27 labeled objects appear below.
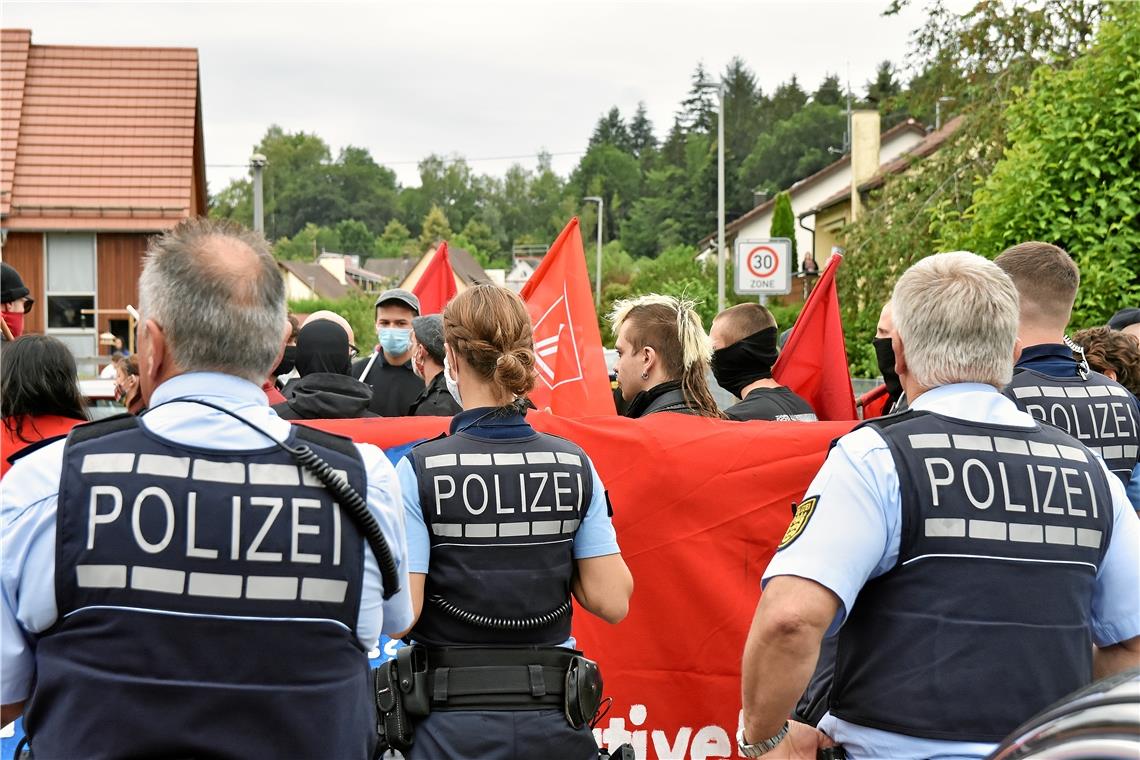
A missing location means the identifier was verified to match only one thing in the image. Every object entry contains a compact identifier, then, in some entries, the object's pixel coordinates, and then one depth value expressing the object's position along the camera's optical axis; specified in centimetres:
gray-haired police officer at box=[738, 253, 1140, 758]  255
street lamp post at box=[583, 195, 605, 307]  6033
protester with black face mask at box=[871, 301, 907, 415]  432
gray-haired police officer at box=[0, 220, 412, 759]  211
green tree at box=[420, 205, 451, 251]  14262
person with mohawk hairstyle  464
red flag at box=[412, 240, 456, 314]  859
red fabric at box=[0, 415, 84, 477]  418
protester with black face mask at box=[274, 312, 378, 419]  517
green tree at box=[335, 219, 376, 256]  14925
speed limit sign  1703
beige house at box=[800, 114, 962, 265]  3903
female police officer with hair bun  311
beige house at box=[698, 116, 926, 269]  4144
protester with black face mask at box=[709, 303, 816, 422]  575
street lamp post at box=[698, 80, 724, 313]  2484
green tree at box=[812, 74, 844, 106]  12531
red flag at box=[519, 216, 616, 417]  622
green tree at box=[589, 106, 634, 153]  16700
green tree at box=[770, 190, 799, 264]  6022
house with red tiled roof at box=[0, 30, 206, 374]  3009
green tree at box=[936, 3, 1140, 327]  991
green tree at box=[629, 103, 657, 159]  16712
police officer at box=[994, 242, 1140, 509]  392
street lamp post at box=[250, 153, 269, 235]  2174
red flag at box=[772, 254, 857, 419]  616
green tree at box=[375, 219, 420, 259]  14488
